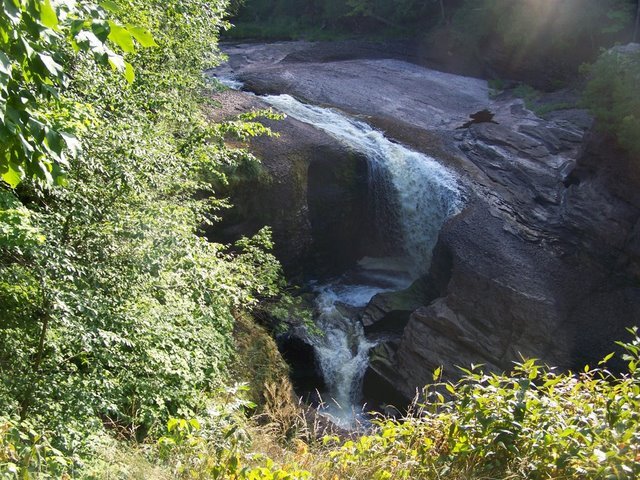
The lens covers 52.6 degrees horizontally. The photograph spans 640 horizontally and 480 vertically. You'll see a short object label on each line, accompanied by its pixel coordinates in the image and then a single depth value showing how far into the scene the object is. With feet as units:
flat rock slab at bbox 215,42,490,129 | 63.62
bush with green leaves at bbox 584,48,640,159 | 43.55
